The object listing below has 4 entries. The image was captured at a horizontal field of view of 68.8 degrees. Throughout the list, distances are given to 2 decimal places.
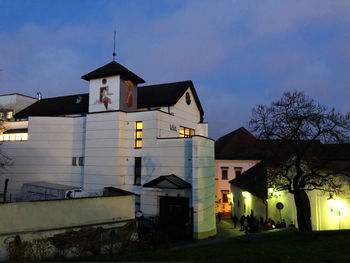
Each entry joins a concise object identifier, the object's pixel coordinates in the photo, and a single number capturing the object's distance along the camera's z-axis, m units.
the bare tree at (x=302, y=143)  15.46
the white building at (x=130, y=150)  21.30
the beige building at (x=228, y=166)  39.78
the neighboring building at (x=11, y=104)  38.81
